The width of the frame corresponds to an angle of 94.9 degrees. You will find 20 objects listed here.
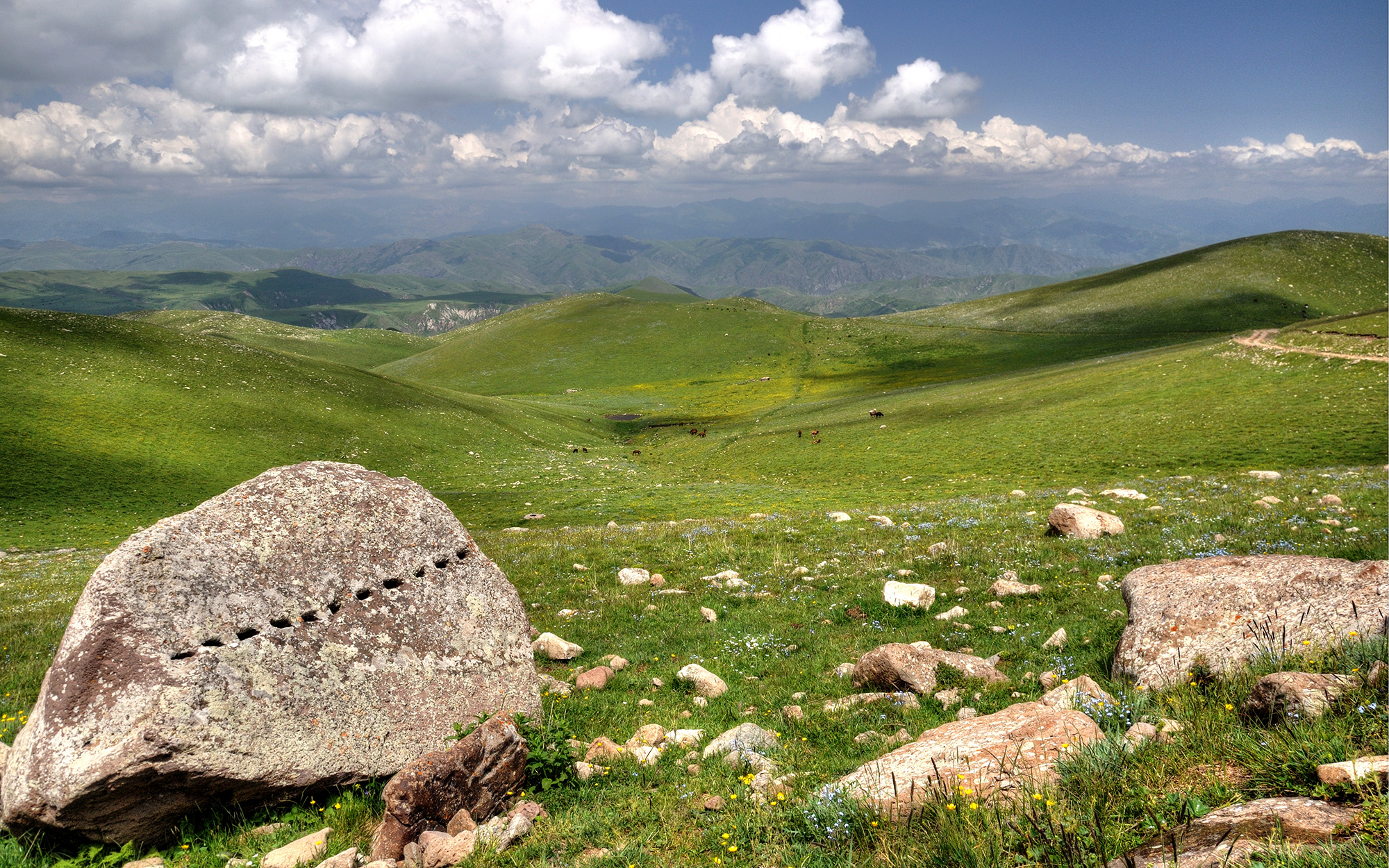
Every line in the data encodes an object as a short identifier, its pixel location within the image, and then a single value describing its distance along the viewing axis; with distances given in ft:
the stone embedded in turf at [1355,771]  15.37
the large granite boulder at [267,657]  24.03
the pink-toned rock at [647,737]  30.09
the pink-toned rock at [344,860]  22.08
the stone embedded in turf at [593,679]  38.17
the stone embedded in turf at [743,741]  28.04
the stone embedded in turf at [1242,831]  14.28
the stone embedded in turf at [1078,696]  25.23
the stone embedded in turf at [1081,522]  61.57
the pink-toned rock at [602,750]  28.91
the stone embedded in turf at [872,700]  31.45
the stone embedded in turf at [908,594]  47.70
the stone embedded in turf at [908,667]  33.24
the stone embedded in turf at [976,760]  19.86
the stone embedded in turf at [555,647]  43.60
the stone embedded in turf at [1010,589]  47.34
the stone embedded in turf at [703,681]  36.47
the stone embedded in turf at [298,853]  23.00
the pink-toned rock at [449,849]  22.56
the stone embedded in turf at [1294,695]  19.97
